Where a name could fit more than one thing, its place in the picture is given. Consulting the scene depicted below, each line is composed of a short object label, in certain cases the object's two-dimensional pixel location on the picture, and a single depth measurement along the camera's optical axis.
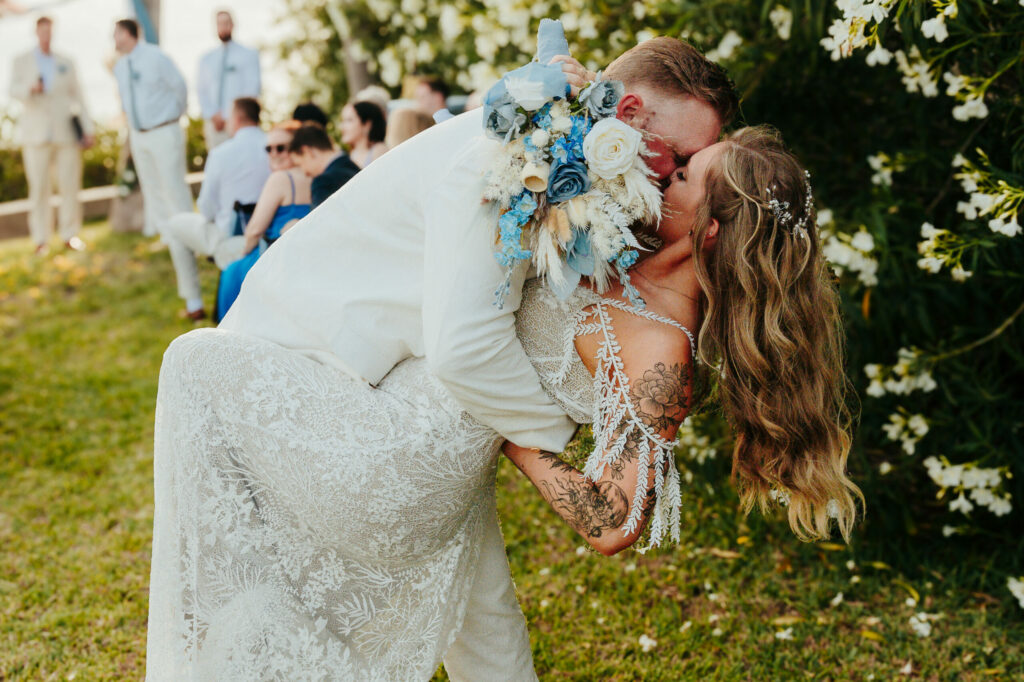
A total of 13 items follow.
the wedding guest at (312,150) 5.28
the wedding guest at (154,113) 8.22
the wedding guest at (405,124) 5.92
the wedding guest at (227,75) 8.84
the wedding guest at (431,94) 7.36
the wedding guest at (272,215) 5.32
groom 2.01
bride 2.21
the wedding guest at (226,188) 6.29
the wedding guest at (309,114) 6.11
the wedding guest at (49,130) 9.99
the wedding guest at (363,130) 5.97
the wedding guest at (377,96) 6.84
